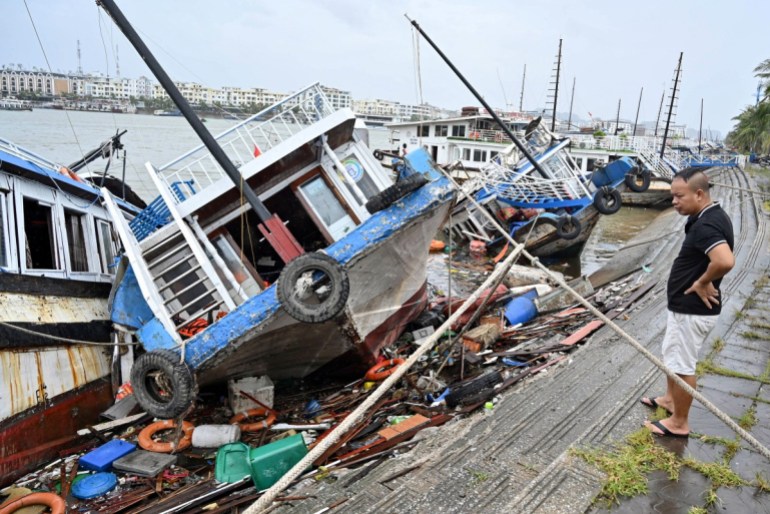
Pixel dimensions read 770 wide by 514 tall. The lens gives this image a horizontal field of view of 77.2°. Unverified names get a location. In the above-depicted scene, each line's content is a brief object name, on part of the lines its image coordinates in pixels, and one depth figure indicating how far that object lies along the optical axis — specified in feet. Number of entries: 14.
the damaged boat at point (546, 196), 53.46
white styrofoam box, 19.22
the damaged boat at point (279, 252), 16.74
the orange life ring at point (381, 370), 21.98
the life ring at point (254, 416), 18.33
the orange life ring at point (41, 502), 13.51
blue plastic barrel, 29.27
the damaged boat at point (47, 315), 16.12
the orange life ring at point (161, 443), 17.43
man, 10.93
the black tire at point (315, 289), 16.28
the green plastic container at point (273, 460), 12.82
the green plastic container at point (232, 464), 14.05
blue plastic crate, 16.33
